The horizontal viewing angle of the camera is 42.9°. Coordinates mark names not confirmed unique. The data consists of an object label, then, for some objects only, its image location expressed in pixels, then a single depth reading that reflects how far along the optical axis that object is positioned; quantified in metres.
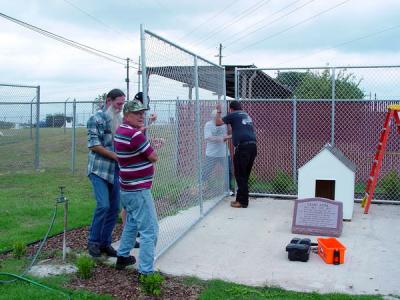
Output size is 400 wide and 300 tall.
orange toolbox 5.63
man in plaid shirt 5.45
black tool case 5.67
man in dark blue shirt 8.59
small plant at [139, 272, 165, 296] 4.59
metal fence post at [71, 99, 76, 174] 13.38
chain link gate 5.66
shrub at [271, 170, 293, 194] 9.90
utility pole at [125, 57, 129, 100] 38.05
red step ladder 8.25
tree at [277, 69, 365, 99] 12.12
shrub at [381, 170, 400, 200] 9.24
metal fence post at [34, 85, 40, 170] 13.62
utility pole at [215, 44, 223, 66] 44.91
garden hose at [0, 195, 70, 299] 4.79
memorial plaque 6.96
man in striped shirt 4.73
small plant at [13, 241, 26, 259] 5.69
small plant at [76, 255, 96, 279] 5.02
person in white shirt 8.41
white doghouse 7.91
